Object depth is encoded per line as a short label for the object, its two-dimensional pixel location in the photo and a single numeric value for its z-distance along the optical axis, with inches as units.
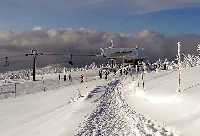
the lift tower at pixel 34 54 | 1377.0
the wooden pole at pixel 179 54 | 446.4
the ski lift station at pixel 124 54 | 1447.7
